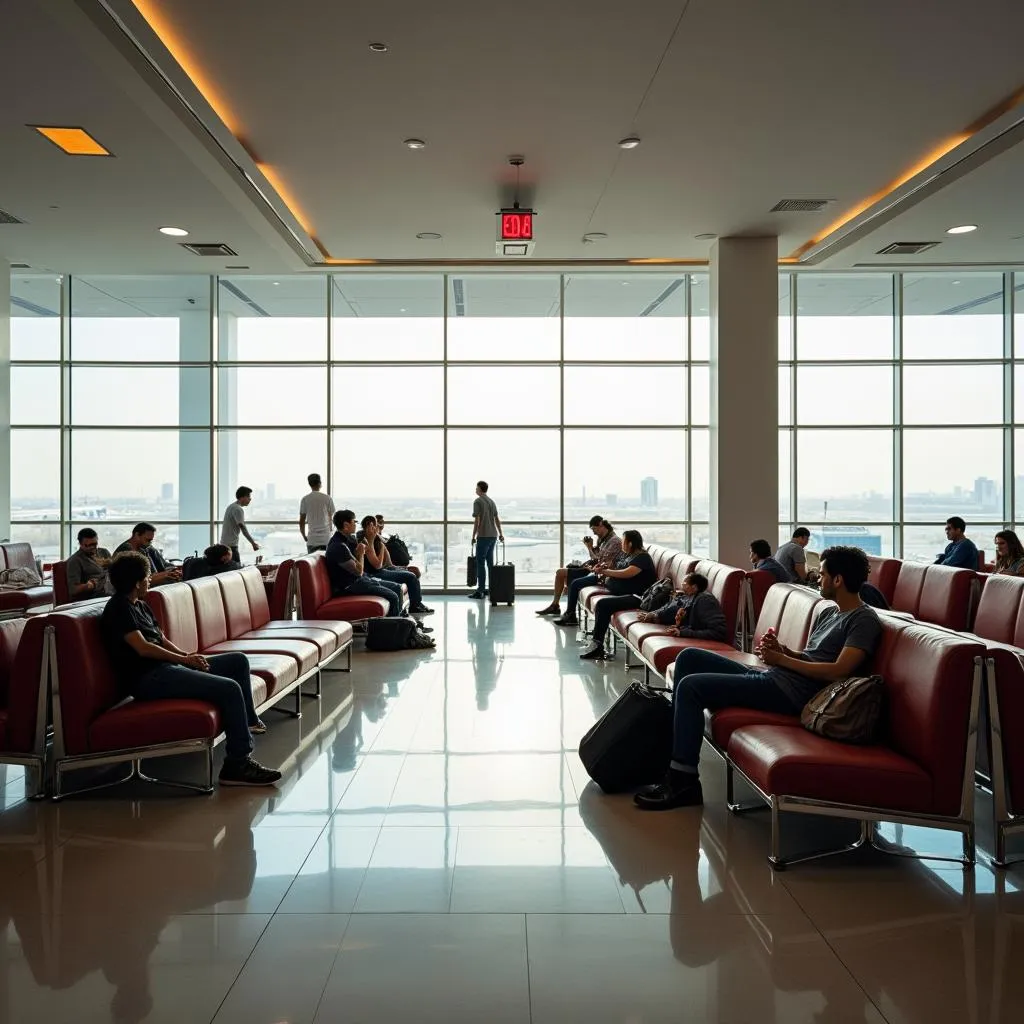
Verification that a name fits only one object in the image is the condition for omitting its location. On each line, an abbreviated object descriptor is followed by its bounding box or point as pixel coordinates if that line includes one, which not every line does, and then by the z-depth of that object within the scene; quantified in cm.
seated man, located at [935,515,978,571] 1031
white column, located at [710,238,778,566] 1112
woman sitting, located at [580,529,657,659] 866
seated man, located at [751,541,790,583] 845
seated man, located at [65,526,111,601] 863
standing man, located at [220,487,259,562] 1158
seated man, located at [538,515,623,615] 1071
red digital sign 958
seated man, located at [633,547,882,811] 416
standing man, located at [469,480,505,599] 1295
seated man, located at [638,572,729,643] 673
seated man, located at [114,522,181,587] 822
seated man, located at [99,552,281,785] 461
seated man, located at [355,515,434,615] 1080
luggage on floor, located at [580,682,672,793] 462
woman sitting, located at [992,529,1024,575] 939
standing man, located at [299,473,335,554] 1212
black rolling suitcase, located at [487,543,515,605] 1262
